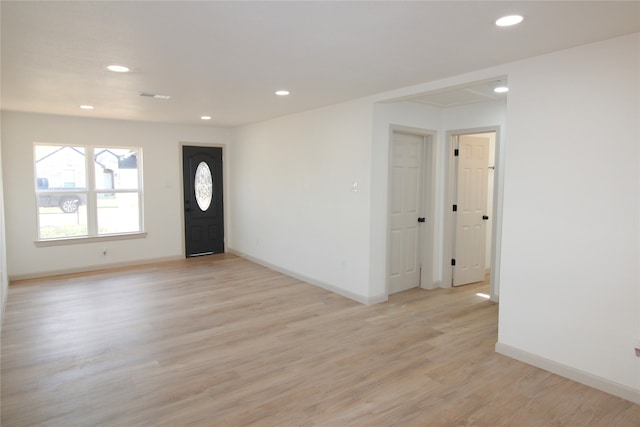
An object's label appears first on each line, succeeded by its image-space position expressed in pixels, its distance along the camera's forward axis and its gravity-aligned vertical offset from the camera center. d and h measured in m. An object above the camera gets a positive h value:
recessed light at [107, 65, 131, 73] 3.29 +1.03
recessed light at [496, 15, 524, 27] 2.27 +1.01
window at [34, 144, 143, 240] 6.04 -0.05
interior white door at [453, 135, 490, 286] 5.41 -0.30
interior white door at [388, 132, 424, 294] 5.01 -0.29
